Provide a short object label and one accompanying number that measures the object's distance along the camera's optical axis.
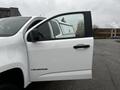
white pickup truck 1.54
